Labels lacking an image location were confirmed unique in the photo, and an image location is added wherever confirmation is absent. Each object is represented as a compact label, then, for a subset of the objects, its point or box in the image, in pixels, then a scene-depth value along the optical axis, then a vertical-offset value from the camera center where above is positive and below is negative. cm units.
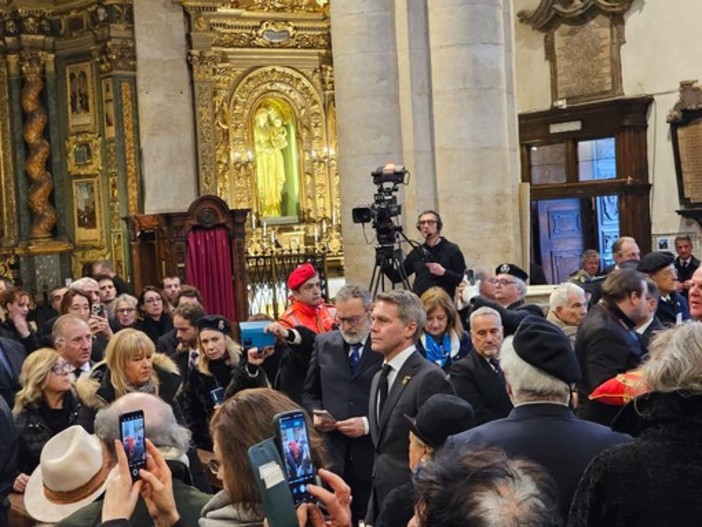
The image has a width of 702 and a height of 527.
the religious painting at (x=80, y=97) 1828 +195
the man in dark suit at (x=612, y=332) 595 -61
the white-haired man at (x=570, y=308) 737 -59
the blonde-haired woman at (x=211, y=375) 725 -87
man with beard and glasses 647 -84
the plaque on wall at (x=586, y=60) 2003 +233
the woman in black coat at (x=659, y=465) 317 -66
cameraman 1042 -38
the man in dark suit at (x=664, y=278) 805 -49
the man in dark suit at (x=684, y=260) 1461 -71
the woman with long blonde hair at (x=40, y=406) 632 -86
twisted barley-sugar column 1834 +125
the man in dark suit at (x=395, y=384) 539 -74
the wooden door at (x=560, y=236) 2072 -47
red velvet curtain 1496 -49
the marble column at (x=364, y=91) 1216 +121
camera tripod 1011 -36
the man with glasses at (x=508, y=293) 725 -52
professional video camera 1019 +6
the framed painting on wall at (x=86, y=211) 1838 +30
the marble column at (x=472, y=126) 1241 +84
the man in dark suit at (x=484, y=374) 612 -79
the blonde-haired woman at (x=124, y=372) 661 -75
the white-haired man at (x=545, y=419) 393 -67
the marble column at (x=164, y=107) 1769 +168
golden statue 2123 +109
